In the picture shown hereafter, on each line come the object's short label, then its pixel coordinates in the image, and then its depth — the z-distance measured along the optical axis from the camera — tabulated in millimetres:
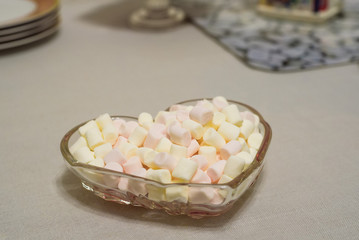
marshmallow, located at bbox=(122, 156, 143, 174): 571
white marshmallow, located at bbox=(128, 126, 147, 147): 620
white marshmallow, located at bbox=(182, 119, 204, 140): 608
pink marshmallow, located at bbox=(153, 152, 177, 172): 552
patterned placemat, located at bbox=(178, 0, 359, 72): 1135
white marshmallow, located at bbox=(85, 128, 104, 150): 618
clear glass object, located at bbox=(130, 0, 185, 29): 1457
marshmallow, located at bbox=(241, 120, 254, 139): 632
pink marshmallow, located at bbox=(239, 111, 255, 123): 684
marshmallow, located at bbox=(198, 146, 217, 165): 582
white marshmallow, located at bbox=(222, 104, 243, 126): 647
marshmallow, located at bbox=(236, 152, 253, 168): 571
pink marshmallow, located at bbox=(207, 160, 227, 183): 554
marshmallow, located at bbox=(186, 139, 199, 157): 597
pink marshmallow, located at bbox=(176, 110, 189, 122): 655
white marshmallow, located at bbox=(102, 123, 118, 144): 624
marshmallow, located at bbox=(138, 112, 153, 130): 652
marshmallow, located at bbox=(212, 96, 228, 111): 691
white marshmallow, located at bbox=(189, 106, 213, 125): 618
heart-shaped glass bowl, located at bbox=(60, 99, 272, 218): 531
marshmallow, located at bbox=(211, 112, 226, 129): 641
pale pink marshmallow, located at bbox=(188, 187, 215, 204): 528
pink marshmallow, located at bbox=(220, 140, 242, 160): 581
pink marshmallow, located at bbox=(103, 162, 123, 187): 556
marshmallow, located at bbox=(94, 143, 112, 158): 600
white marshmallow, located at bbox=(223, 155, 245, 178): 549
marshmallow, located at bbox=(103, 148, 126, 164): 578
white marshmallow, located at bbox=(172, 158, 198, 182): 534
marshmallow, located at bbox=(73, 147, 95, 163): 593
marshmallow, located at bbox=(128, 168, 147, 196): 543
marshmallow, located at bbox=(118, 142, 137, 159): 599
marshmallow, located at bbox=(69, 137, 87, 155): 630
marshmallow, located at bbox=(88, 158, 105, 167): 581
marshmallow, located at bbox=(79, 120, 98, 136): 662
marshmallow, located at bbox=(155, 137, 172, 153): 596
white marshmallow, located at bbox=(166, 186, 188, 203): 528
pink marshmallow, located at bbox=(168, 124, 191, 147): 588
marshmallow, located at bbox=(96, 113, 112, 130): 666
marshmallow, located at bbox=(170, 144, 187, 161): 575
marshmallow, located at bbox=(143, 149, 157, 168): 569
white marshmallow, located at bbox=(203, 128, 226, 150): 597
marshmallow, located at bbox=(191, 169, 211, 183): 544
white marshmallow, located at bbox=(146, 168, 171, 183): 539
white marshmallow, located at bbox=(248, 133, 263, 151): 625
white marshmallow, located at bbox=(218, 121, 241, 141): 613
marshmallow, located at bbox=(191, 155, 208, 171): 567
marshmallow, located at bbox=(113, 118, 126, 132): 662
